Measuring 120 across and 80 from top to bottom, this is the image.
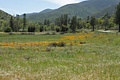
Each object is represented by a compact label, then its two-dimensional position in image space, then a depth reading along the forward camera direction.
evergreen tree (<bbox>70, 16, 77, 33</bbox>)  187.73
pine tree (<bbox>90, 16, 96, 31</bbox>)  188.75
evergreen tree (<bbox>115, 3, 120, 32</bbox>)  106.82
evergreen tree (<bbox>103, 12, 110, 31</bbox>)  179.43
